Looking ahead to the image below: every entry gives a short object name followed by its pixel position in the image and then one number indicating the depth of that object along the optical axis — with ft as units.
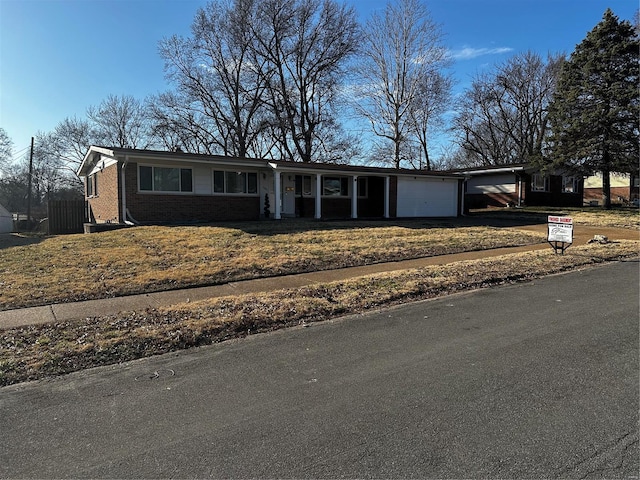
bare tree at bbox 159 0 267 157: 114.32
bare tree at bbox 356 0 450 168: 115.24
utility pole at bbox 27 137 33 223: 133.65
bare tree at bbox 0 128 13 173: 182.34
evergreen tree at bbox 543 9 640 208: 83.76
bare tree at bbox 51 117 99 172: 173.27
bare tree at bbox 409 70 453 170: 118.83
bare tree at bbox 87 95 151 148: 164.35
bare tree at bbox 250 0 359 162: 111.04
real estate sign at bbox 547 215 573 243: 36.52
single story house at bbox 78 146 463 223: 55.72
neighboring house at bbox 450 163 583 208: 101.24
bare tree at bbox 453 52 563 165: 142.00
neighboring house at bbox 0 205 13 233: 104.75
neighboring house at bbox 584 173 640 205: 178.60
